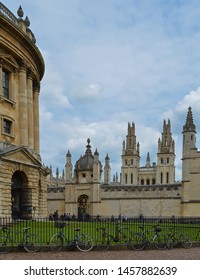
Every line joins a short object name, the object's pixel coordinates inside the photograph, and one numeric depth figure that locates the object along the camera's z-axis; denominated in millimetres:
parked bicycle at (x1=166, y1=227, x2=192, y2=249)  17927
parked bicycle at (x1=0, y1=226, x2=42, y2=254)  16066
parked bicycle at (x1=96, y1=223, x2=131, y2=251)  16969
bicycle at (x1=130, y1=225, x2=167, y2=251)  17406
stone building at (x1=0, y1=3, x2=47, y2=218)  29000
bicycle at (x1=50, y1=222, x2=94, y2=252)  16469
